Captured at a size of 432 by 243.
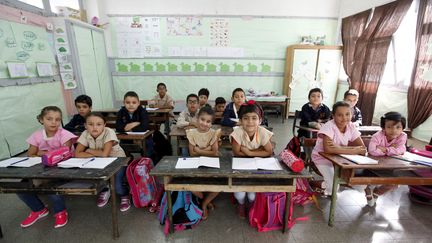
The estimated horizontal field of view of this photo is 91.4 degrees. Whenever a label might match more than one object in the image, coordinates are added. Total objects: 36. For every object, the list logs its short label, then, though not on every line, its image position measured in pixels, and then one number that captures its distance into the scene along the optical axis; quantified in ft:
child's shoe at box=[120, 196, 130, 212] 6.49
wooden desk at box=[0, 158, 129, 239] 4.54
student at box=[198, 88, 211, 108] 12.12
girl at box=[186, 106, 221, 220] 6.43
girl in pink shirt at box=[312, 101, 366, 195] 6.11
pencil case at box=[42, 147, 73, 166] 4.89
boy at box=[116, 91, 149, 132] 8.70
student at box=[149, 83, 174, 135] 14.65
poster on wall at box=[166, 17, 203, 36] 18.35
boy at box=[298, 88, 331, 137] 9.95
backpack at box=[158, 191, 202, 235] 5.69
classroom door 14.97
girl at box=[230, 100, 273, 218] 5.95
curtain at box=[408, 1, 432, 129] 10.95
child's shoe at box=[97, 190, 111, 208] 6.74
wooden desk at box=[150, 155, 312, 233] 4.64
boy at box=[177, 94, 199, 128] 9.75
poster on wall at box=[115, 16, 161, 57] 18.25
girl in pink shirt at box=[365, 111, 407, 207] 5.85
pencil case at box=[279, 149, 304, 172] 4.68
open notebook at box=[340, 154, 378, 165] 5.11
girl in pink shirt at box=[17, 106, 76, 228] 5.85
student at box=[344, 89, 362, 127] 10.29
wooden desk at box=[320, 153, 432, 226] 5.06
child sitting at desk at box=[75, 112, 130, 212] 6.17
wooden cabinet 17.72
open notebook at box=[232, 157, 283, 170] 4.87
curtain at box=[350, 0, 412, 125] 12.92
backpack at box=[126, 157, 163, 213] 6.29
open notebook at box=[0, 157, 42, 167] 5.02
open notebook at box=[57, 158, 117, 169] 4.93
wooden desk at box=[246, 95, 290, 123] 18.11
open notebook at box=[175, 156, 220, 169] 4.96
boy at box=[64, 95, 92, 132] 8.93
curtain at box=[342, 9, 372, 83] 15.37
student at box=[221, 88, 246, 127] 9.49
